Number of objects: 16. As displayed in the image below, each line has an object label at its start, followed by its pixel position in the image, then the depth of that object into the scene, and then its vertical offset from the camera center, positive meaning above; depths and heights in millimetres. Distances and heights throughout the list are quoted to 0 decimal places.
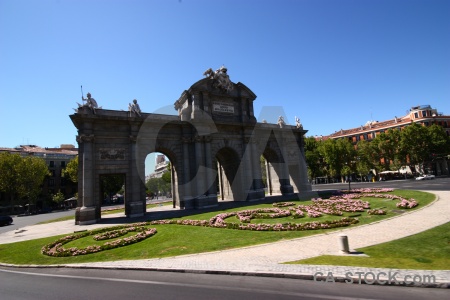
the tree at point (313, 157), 81000 +5489
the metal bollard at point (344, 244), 10516 -2874
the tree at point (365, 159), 72750 +3512
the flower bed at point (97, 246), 14289 -3230
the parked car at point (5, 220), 34750 -3441
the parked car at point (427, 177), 58112 -2191
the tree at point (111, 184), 70875 +1051
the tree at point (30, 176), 57625 +3831
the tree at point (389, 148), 69000 +5851
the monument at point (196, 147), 25797 +4244
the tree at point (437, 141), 66188 +6412
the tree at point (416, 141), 66375 +6890
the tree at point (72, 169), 65688 +5410
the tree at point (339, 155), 75750 +5319
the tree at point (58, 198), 65438 -1680
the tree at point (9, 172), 56281 +4826
